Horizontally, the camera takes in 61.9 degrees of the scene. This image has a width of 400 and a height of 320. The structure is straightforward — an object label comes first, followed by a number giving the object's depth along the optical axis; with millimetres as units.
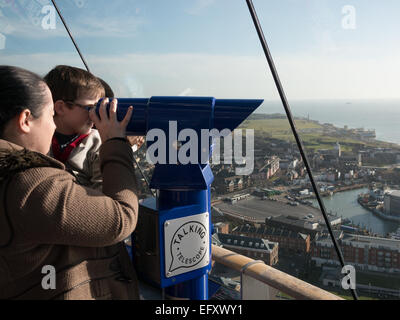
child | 1016
